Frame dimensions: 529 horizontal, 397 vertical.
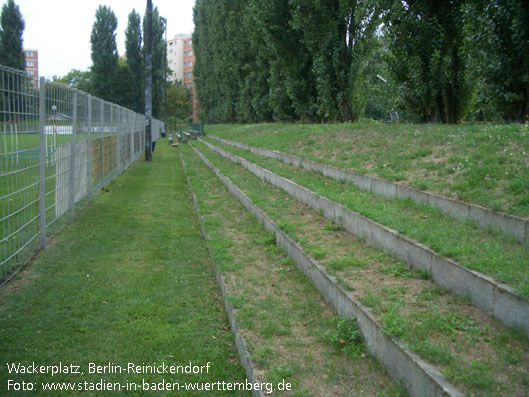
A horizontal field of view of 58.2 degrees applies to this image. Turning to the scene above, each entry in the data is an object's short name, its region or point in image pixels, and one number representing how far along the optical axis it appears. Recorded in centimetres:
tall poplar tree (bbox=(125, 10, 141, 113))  5884
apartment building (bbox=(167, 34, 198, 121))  12006
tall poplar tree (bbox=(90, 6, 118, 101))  6050
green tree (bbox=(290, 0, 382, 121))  1631
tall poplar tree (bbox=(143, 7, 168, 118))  5778
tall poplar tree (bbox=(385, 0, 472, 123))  1144
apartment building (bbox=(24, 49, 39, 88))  14151
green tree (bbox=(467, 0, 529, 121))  864
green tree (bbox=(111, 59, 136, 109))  5956
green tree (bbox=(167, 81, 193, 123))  7462
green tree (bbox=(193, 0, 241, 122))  3522
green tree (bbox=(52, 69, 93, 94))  10250
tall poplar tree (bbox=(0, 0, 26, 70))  5031
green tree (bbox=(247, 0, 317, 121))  1990
